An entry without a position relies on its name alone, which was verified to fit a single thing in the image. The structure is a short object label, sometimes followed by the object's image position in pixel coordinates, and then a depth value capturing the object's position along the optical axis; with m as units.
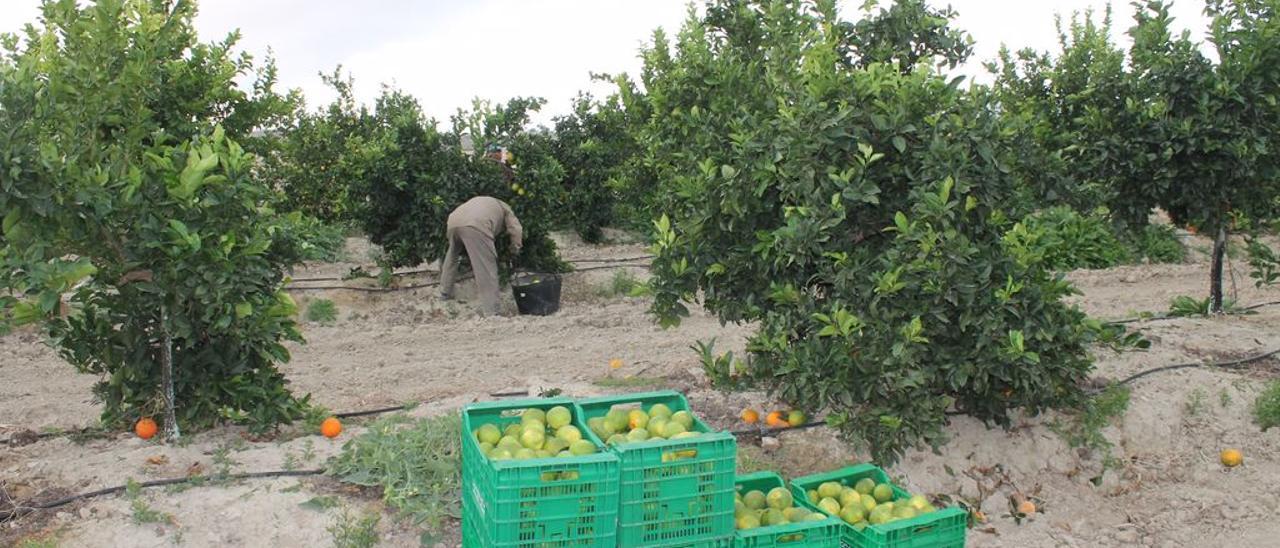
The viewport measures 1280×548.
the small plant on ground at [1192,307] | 8.85
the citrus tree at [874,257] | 5.09
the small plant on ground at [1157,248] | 13.75
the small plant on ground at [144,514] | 4.47
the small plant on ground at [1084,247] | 13.27
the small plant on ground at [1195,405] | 6.45
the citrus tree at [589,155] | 13.10
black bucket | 10.95
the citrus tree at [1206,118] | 7.53
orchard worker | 10.86
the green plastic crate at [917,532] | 4.06
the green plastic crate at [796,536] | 3.88
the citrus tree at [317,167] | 11.57
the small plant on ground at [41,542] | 4.27
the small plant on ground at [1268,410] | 6.39
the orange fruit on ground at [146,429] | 5.32
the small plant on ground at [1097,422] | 6.01
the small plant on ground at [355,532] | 4.39
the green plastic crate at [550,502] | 3.49
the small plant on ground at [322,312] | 10.57
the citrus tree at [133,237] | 4.60
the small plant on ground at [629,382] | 6.75
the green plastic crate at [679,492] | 3.69
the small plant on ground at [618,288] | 12.26
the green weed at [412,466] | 4.70
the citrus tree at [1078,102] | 7.95
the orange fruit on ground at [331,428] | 5.48
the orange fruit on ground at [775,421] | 5.81
